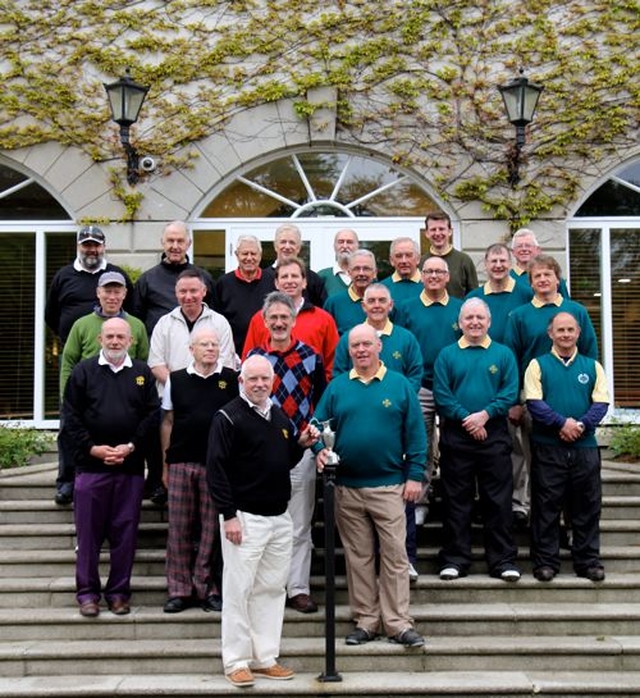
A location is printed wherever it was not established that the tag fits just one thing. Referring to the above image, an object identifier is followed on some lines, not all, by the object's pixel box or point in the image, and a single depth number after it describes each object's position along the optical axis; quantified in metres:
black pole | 5.23
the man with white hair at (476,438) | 6.11
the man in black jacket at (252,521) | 5.17
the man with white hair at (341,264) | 7.18
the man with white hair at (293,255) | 6.91
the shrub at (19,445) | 8.62
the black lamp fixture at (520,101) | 9.19
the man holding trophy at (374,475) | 5.57
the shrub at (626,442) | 8.58
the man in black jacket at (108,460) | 5.83
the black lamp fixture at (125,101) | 9.27
